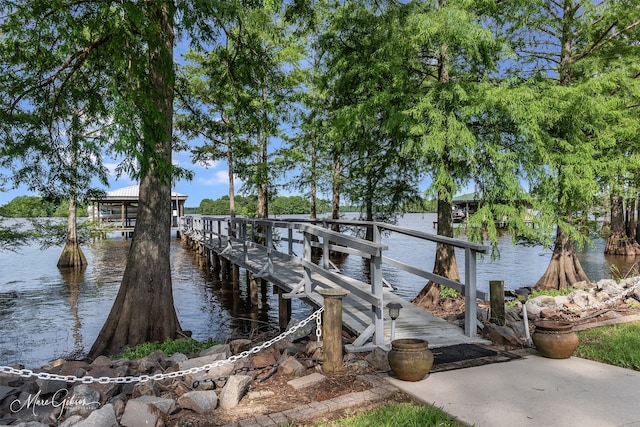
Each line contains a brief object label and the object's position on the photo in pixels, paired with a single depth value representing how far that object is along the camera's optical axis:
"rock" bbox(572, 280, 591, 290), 13.07
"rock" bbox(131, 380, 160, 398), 4.42
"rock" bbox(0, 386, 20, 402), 4.68
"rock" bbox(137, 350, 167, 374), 5.79
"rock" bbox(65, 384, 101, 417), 4.15
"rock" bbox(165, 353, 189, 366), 6.05
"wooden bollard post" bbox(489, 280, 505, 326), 6.51
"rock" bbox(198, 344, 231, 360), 5.89
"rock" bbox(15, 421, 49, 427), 3.74
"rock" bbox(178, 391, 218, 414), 4.11
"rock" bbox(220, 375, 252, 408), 4.20
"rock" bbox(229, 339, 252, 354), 6.25
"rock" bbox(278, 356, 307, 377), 4.89
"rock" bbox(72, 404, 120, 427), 3.62
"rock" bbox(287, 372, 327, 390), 4.55
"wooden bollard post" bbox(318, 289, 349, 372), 4.89
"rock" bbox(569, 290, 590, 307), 8.80
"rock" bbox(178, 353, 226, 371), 5.55
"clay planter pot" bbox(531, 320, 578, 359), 5.12
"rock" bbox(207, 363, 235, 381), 4.91
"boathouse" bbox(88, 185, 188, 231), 40.56
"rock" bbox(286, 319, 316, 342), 6.33
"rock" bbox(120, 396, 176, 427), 3.75
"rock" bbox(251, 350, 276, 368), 5.20
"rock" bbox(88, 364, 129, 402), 4.61
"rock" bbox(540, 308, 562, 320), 7.74
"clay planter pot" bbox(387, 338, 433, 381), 4.42
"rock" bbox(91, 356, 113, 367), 6.12
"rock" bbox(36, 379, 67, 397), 4.86
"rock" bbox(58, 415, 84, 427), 3.80
